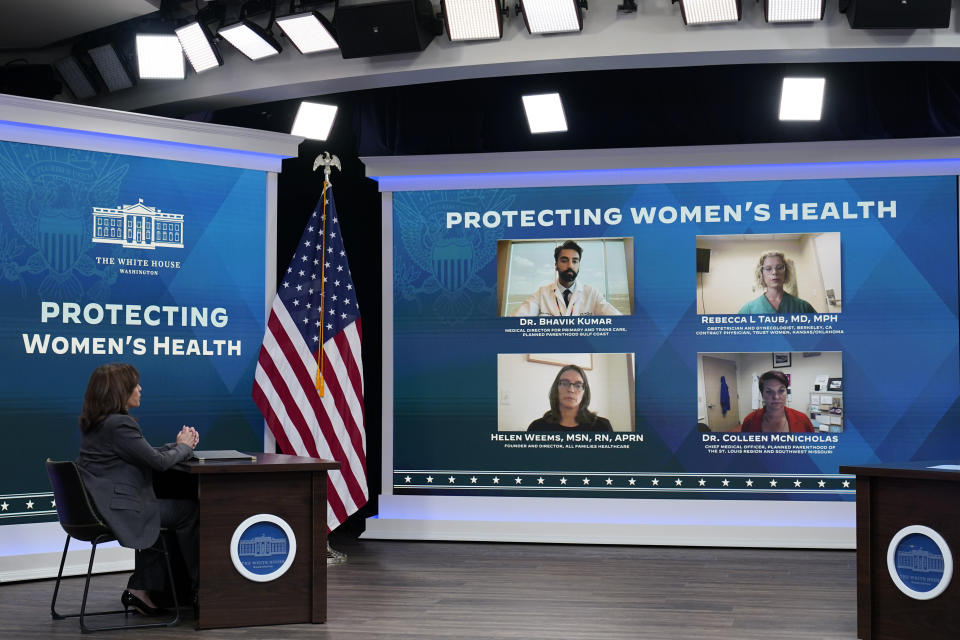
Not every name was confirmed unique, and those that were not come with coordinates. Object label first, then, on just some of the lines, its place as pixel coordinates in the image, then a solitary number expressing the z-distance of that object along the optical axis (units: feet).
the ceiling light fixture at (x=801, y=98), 21.13
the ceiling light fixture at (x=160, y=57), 21.57
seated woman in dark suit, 14.44
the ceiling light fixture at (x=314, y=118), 22.91
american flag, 21.35
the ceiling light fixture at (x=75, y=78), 22.68
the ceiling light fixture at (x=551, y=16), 19.08
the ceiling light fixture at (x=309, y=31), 19.84
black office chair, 14.34
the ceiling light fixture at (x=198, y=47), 21.01
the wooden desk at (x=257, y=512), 14.64
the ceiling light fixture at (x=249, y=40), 20.39
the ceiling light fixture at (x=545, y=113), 22.24
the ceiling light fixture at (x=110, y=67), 22.03
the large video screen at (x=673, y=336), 22.21
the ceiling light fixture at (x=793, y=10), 18.40
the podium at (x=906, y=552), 13.08
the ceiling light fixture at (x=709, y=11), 18.54
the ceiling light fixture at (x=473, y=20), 19.38
